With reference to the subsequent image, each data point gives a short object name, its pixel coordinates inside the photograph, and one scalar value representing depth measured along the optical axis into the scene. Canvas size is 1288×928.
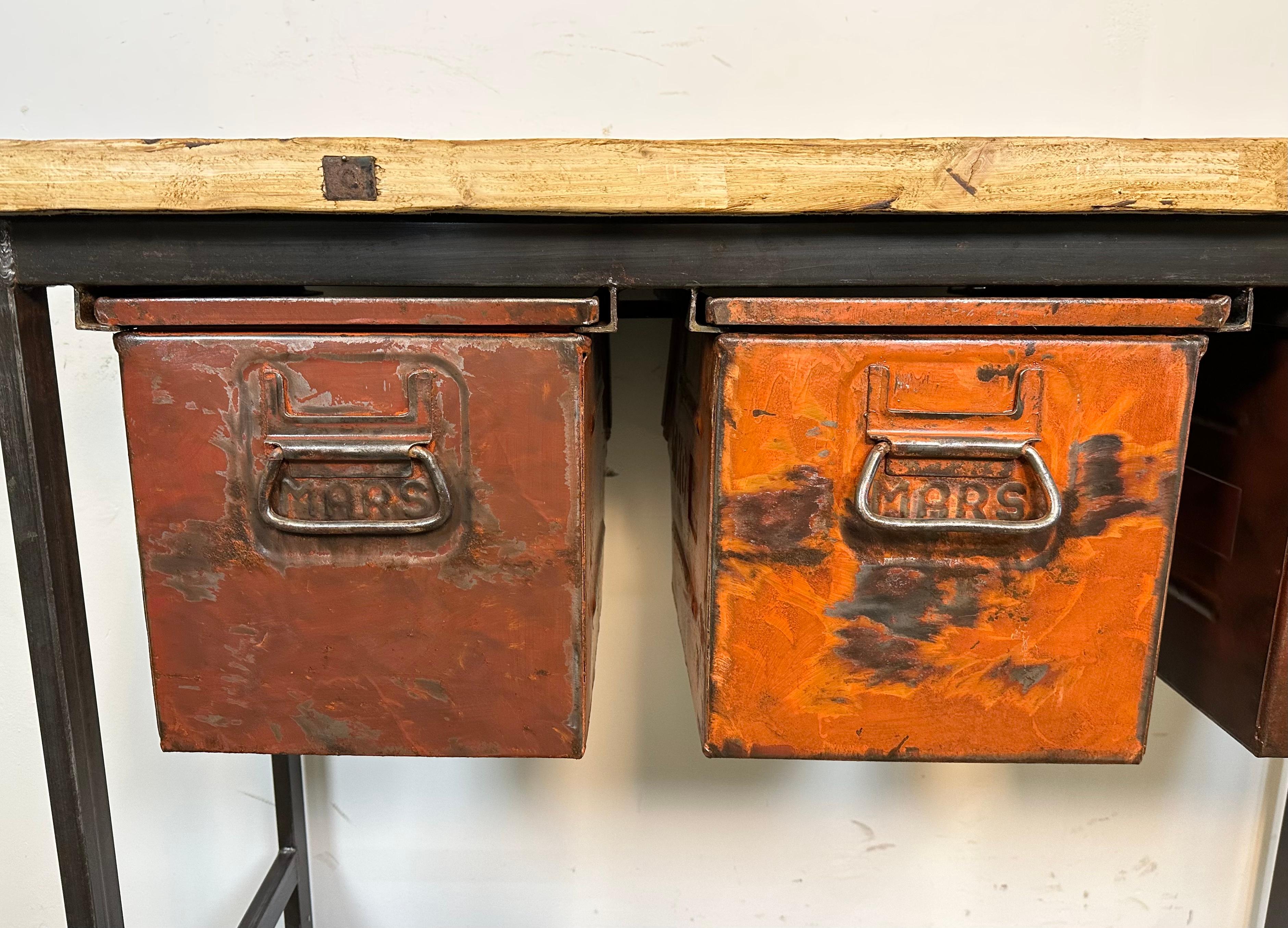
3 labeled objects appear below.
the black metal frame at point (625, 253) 0.59
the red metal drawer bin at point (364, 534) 0.61
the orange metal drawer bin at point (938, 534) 0.60
